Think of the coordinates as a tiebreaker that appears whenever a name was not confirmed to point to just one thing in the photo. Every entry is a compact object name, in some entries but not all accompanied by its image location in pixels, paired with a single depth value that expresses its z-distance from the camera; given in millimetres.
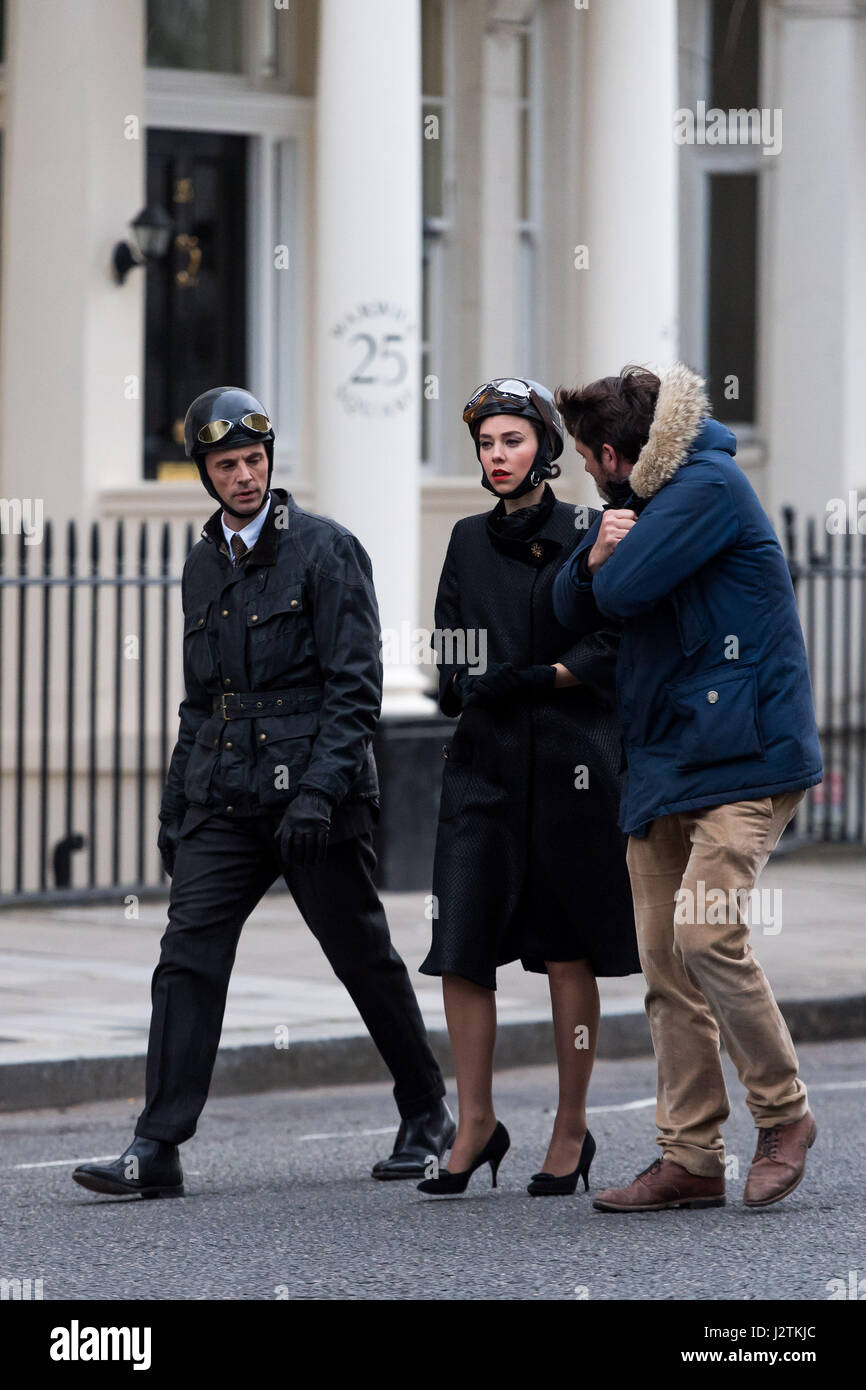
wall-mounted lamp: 26156
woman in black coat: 11586
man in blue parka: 10805
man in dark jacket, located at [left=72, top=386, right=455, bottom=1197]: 11703
